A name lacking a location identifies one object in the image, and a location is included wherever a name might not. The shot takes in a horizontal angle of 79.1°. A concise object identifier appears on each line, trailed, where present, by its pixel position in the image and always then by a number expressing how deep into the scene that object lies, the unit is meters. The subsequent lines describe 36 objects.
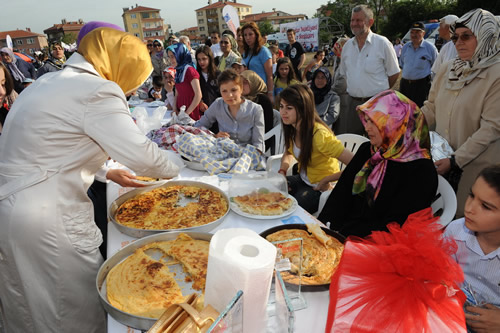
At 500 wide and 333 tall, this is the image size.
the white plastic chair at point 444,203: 1.93
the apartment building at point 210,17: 80.06
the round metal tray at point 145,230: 1.60
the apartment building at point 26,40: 69.19
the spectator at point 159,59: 8.19
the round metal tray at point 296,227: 1.50
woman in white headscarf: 2.34
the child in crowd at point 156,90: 6.83
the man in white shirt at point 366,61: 4.46
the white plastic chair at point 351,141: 3.19
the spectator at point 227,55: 6.02
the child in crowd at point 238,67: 5.07
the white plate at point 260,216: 1.76
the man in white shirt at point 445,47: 5.53
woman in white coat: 1.45
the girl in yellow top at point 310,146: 2.63
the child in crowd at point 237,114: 3.39
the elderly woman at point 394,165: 1.85
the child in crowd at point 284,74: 5.54
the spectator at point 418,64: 6.89
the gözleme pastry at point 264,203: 1.82
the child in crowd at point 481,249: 1.38
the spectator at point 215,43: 7.74
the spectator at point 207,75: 5.52
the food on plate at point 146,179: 2.36
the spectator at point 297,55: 7.41
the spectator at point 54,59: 7.52
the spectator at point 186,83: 4.79
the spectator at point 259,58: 5.40
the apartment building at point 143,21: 75.19
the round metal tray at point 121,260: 1.02
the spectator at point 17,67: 7.79
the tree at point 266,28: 58.12
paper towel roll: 0.81
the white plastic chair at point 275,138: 4.01
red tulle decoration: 0.81
